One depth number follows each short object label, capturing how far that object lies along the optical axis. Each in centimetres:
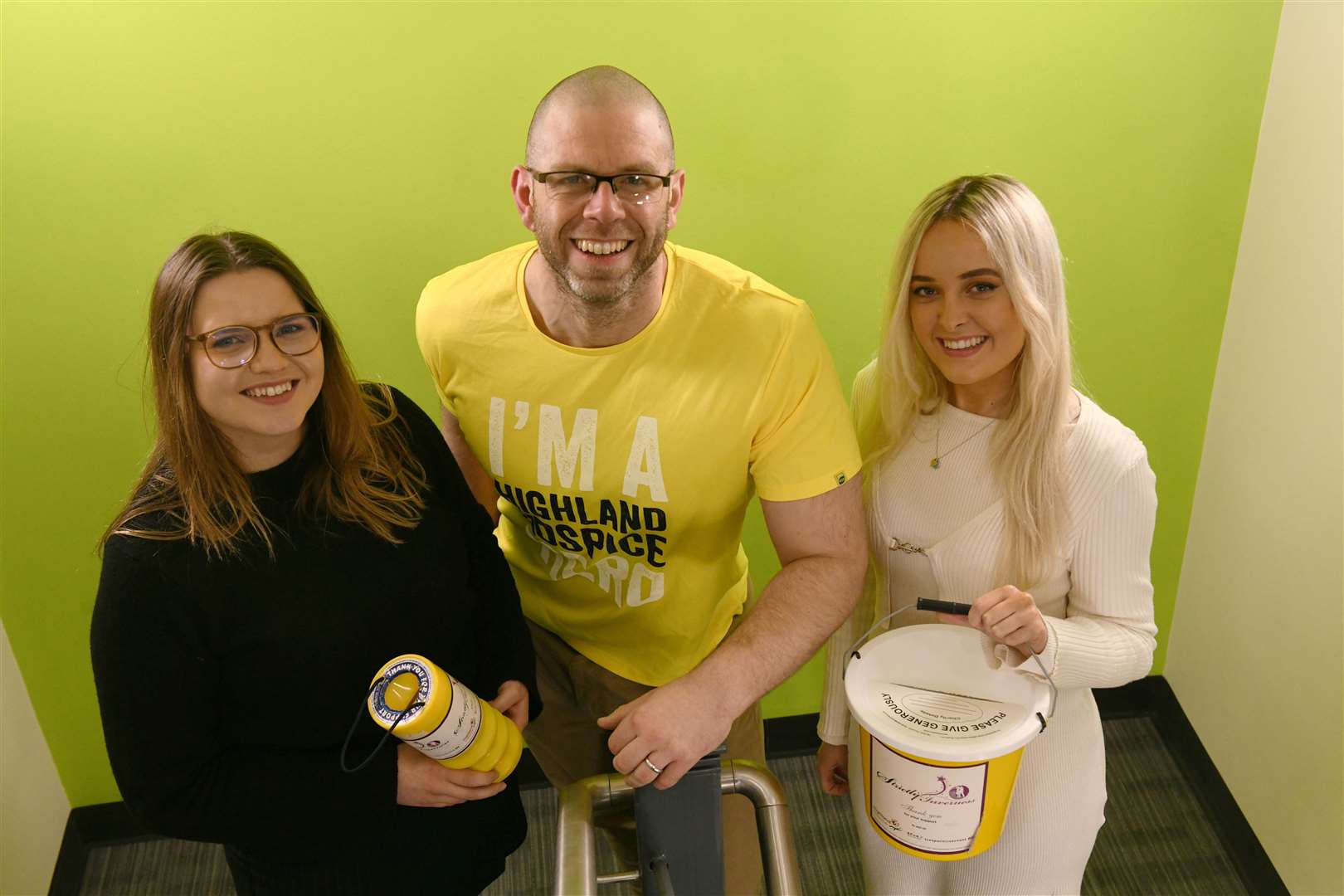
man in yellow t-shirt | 160
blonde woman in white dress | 158
